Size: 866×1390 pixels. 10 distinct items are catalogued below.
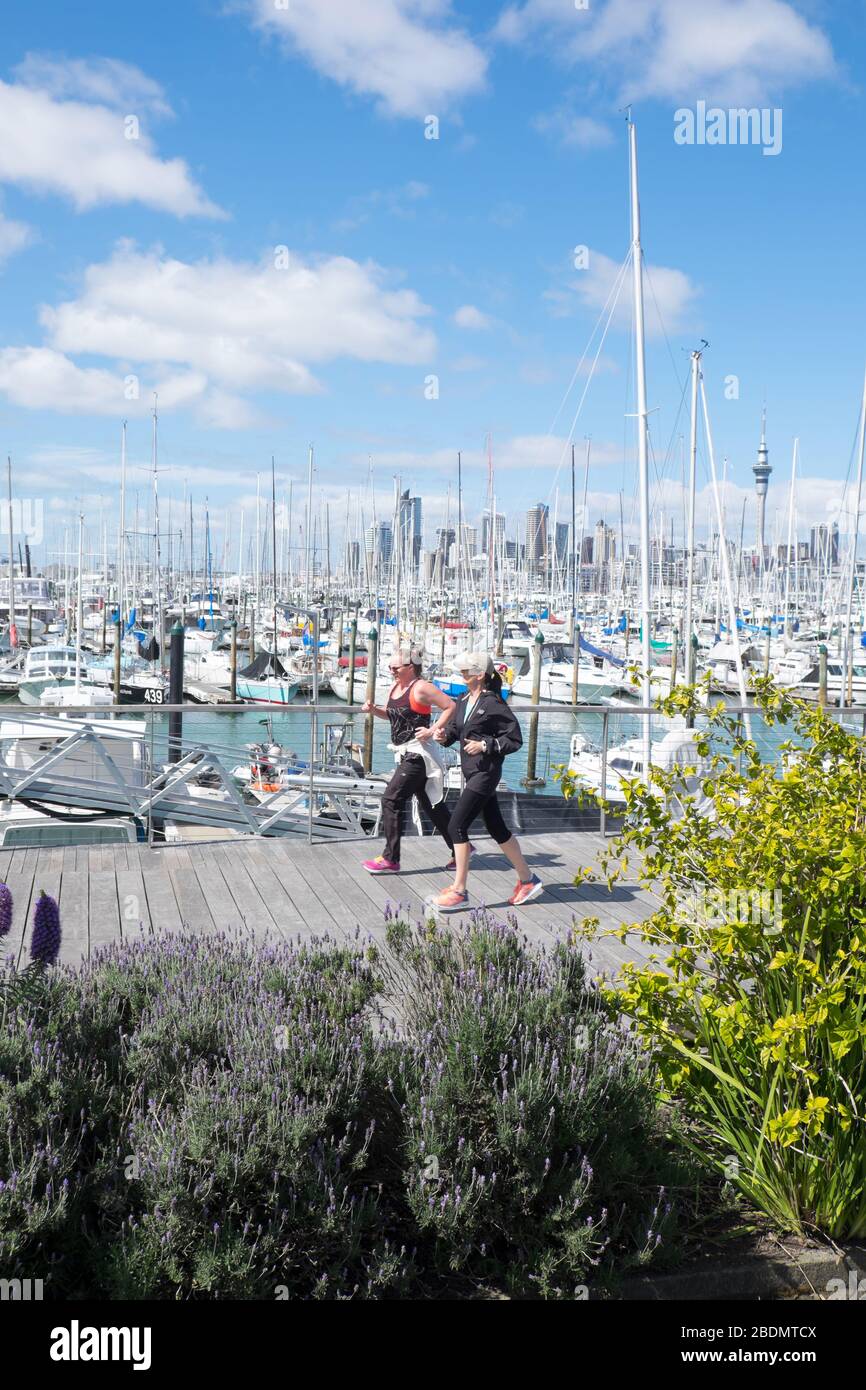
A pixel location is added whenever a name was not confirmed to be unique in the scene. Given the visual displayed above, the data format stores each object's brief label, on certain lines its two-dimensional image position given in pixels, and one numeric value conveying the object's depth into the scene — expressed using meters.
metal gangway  9.14
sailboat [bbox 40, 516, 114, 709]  35.84
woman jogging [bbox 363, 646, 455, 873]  7.53
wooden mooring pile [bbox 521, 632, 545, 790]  25.63
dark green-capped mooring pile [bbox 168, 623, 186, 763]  25.00
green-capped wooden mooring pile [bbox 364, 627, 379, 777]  32.70
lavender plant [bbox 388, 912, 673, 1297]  2.96
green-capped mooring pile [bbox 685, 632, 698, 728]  33.60
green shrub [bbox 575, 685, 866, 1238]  3.13
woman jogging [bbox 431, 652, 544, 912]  7.03
